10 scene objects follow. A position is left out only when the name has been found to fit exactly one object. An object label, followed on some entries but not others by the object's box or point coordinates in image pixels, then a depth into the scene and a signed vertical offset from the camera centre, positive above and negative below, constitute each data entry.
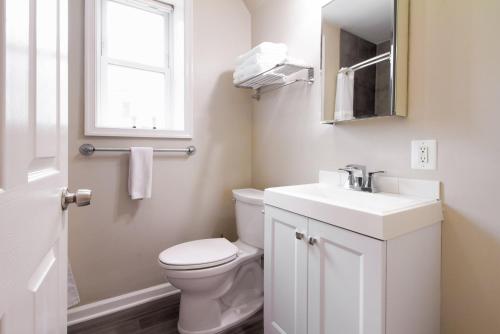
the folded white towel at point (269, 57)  1.53 +0.66
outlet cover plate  0.99 +0.04
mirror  1.07 +0.52
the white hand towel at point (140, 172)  1.58 -0.06
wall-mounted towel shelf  1.52 +0.58
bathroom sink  0.78 -0.16
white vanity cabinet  0.77 -0.41
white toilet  1.32 -0.63
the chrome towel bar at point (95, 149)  1.48 +0.08
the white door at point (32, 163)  0.33 +0.00
